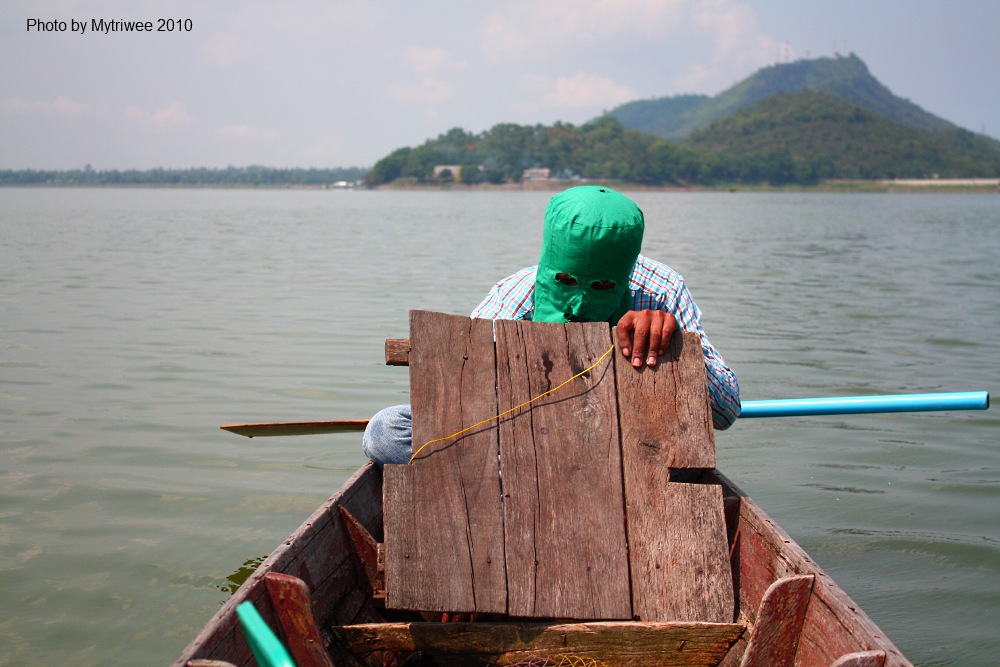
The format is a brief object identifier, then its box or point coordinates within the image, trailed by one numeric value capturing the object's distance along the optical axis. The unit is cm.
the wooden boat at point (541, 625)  243
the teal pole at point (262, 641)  191
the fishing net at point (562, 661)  287
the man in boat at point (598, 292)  303
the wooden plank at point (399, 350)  311
